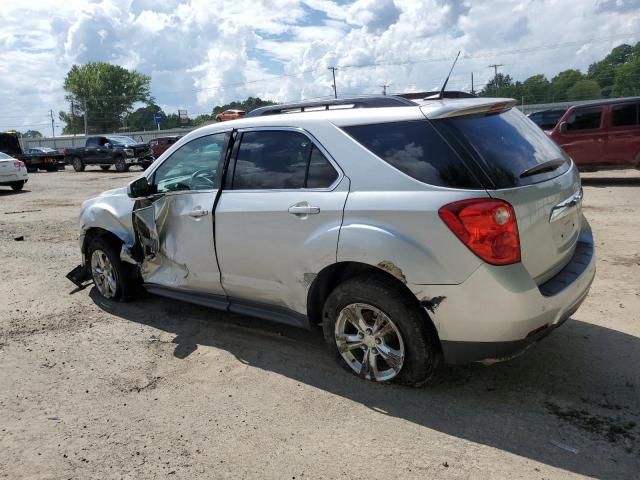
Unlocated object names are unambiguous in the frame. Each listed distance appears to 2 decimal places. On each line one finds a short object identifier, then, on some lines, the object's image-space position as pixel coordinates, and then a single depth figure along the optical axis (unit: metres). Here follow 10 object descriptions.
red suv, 12.37
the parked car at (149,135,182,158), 27.49
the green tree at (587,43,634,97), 85.69
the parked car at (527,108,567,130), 17.26
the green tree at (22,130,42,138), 112.65
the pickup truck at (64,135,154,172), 25.91
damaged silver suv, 2.99
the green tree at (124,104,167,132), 115.00
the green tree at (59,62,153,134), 109.56
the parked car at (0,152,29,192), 17.25
